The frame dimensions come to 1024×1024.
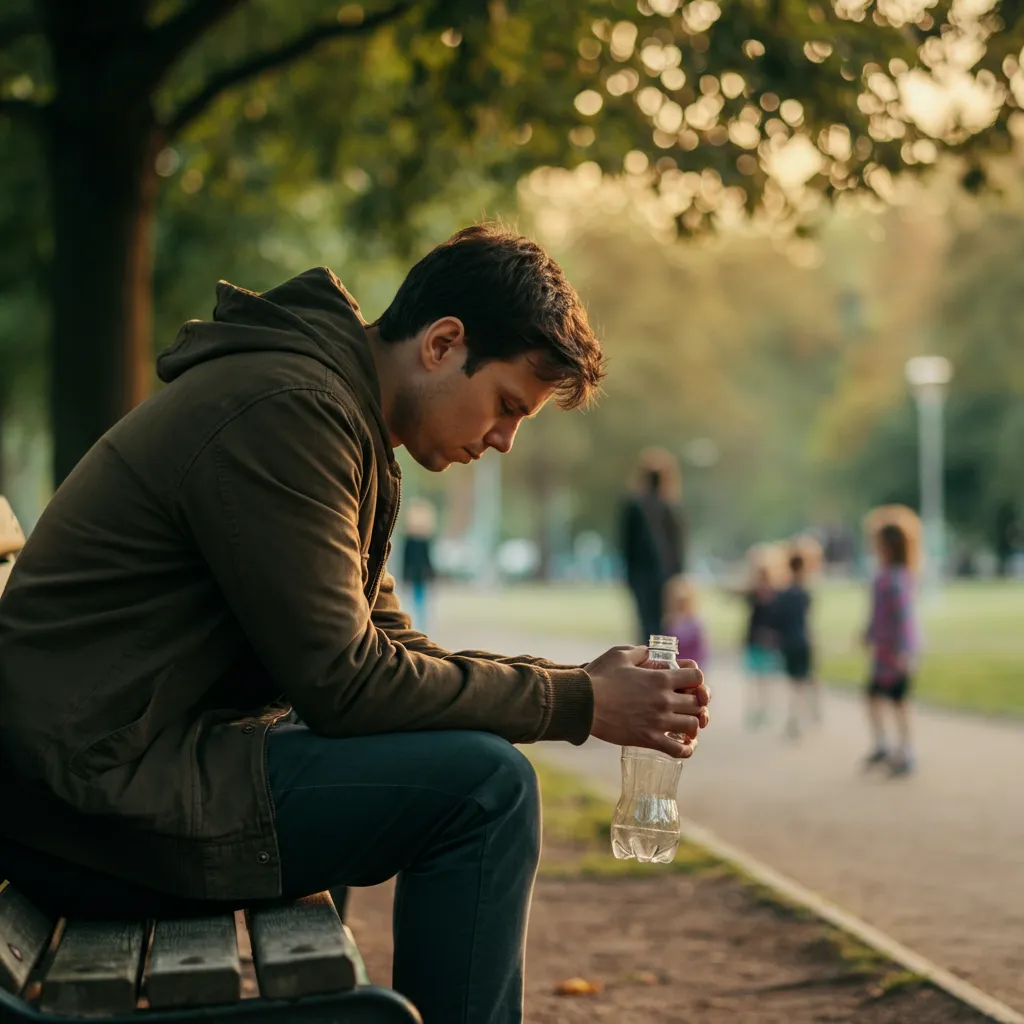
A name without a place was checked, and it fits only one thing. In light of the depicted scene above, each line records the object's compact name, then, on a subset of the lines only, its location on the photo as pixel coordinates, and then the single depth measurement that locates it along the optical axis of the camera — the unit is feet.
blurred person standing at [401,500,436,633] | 77.25
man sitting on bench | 9.42
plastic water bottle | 13.50
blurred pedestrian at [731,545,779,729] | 49.70
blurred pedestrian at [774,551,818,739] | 48.11
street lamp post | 149.69
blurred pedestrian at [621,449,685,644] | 49.55
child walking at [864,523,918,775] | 38.42
